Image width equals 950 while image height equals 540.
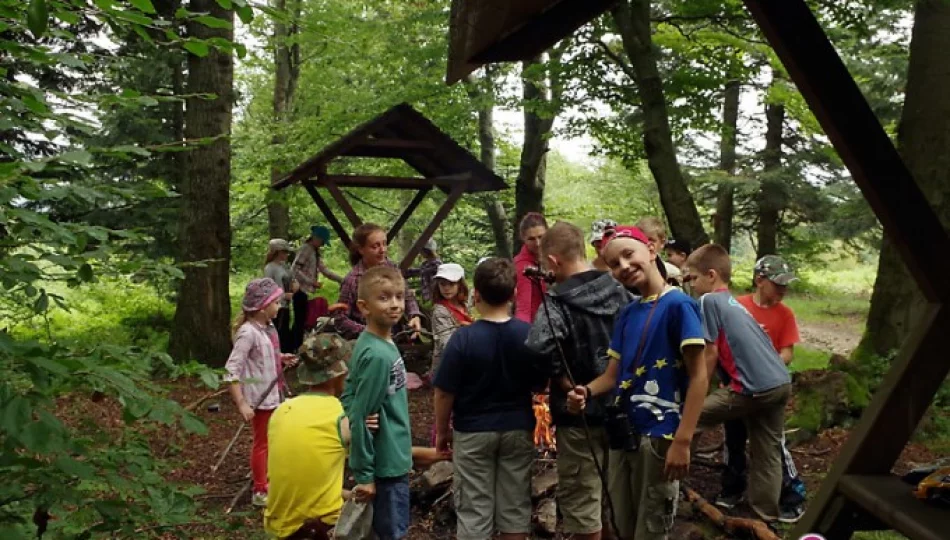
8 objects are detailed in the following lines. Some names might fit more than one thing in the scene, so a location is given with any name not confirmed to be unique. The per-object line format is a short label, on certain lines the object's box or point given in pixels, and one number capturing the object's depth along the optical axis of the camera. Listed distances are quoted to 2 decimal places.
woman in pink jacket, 5.53
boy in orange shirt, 4.79
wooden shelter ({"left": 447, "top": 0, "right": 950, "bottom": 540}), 1.87
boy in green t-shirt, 3.39
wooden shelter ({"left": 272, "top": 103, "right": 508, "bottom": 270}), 8.59
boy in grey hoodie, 3.83
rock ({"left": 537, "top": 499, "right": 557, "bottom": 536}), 4.68
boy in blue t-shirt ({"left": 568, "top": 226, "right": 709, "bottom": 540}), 3.36
